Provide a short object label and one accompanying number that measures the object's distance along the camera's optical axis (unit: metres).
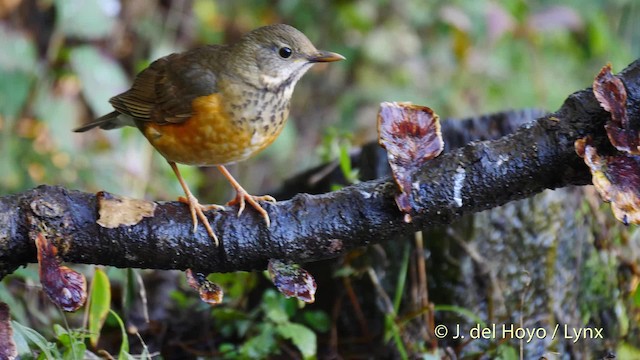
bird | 6.08
